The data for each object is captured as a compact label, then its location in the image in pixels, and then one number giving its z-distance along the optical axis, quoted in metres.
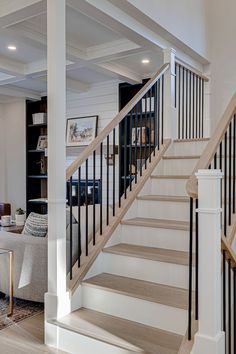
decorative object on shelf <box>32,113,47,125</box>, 7.29
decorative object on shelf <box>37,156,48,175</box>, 7.60
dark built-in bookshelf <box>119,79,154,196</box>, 6.16
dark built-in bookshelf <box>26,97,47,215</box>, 7.51
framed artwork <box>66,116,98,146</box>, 6.62
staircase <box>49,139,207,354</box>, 2.29
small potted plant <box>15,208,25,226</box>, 5.49
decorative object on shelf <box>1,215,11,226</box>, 5.37
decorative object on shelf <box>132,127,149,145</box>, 5.71
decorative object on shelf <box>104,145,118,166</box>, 6.31
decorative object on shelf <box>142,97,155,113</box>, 5.90
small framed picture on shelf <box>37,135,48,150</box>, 7.40
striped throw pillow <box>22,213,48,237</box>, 3.52
